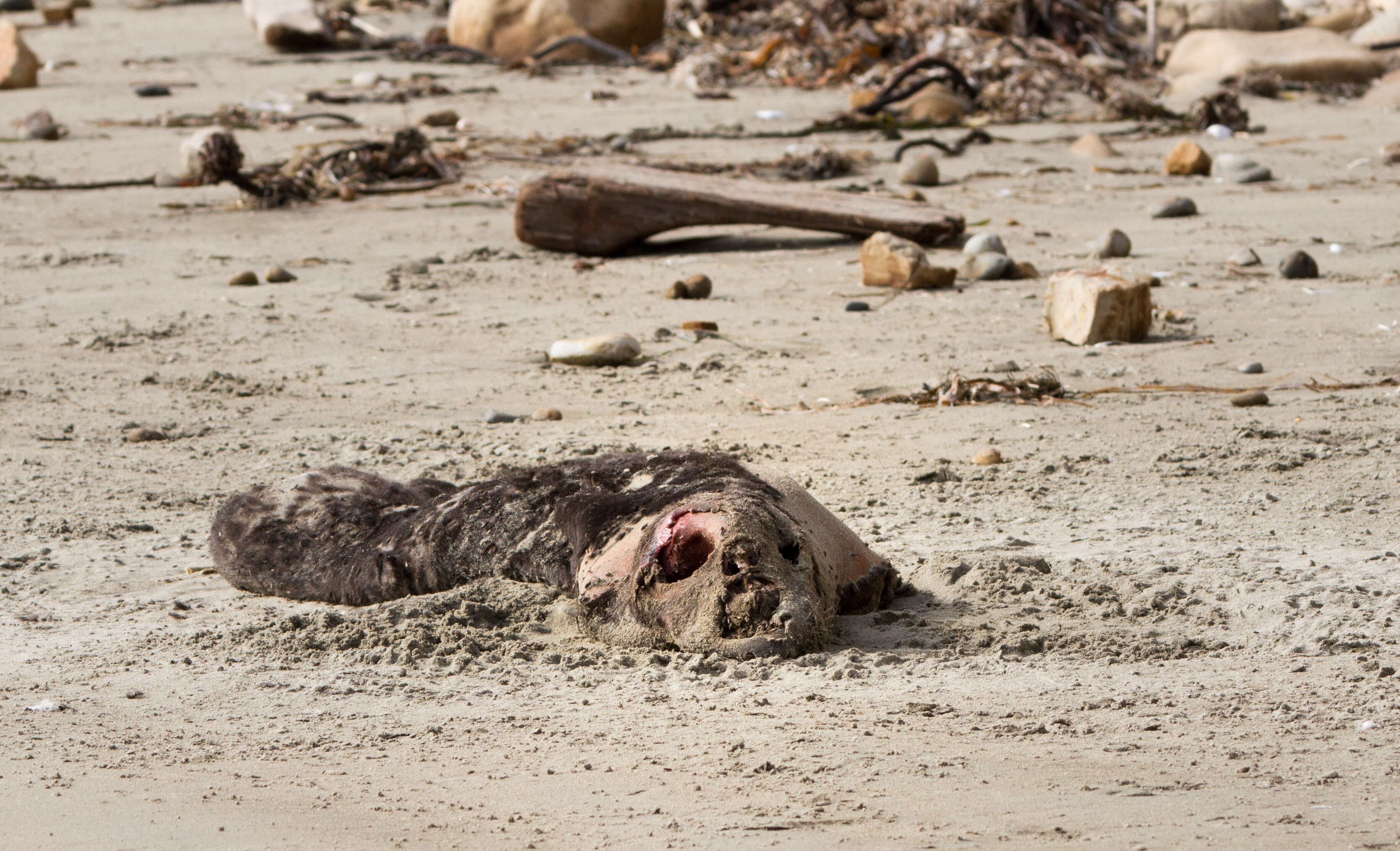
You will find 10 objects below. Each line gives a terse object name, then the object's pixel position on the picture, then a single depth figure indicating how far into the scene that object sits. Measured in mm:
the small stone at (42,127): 22109
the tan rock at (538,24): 30344
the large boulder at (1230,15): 30297
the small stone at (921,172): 18859
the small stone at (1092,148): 20531
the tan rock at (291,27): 31062
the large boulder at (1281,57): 27000
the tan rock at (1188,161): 18859
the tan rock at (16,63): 26187
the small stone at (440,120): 23406
